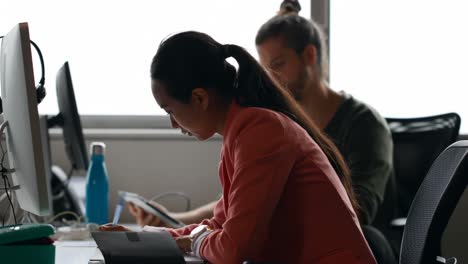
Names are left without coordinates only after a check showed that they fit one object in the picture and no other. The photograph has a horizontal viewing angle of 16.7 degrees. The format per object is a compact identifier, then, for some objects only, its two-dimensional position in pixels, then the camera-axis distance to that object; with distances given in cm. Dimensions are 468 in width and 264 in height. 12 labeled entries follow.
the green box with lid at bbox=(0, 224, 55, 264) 408
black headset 453
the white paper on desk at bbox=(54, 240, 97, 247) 479
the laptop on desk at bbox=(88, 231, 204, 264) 407
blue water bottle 516
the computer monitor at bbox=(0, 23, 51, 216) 407
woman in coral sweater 419
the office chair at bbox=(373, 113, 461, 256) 566
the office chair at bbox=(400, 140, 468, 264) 419
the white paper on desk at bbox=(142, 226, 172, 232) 450
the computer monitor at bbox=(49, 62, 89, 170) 508
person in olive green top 531
